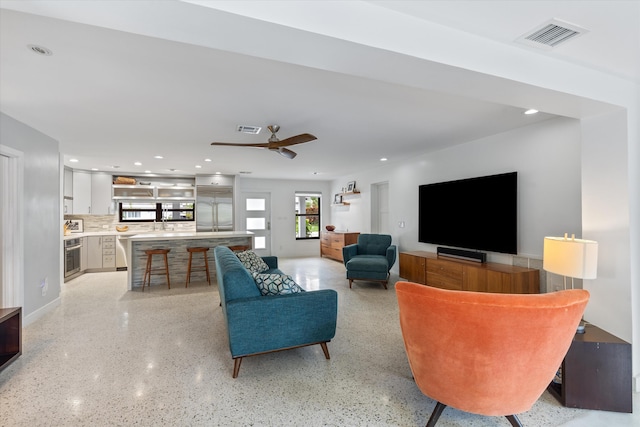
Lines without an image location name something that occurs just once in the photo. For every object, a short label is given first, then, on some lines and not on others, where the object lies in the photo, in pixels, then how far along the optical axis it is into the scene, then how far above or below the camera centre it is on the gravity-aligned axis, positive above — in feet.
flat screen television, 12.51 +0.03
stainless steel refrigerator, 25.70 +0.44
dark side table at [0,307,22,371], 8.43 -3.55
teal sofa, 7.68 -2.80
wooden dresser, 24.61 -2.50
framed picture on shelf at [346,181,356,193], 25.16 +2.28
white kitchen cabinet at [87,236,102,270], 21.63 -2.91
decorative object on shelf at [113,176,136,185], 23.62 +2.60
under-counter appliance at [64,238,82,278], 18.93 -2.87
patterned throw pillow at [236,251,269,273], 12.41 -2.11
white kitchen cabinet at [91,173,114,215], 23.09 +1.45
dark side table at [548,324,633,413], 6.55 -3.57
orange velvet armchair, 4.79 -2.19
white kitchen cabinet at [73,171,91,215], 22.22 +1.51
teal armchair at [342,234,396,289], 16.53 -2.66
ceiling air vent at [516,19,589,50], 5.41 +3.43
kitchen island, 17.11 -2.05
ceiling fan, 10.69 +2.69
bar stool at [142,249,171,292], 16.56 -3.03
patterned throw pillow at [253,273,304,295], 8.38 -2.05
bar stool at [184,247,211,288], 17.28 -3.23
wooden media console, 11.19 -2.65
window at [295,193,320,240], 30.26 -0.29
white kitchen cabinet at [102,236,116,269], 22.11 -2.87
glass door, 28.58 -0.68
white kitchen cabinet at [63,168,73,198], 20.74 +2.15
